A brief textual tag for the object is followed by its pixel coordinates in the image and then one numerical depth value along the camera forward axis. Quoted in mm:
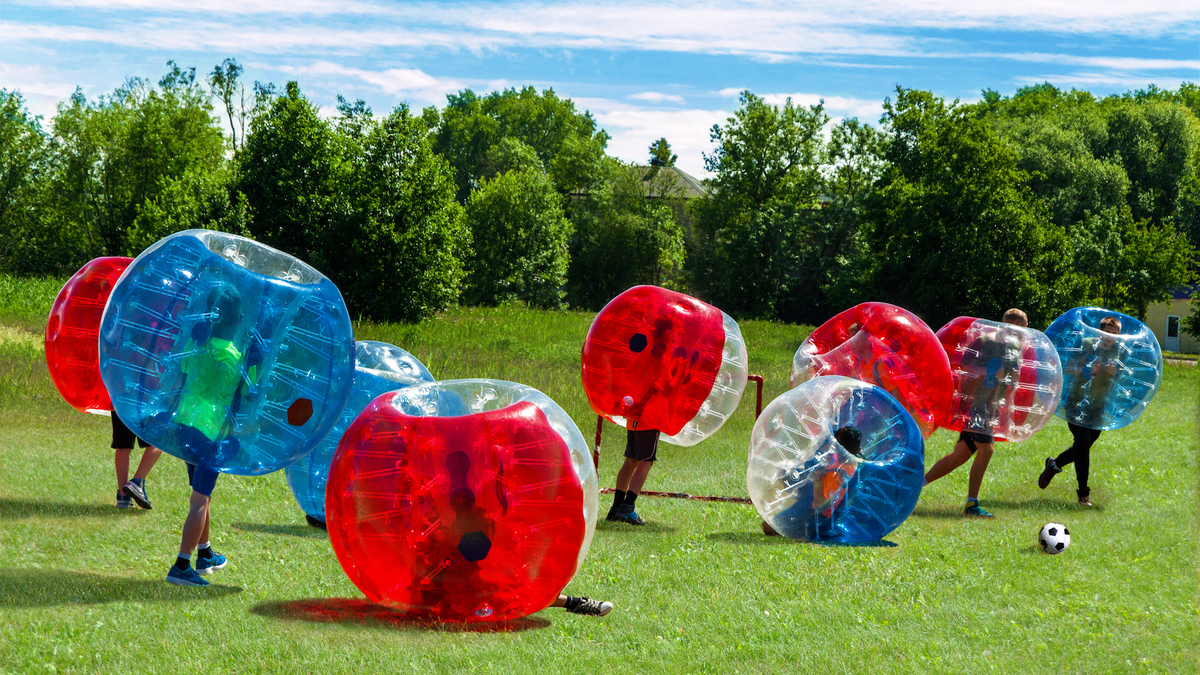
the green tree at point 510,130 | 88938
